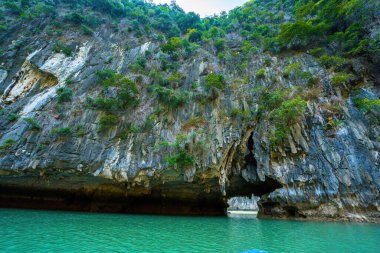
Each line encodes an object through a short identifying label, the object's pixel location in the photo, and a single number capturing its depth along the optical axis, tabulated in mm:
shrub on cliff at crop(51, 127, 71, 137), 16969
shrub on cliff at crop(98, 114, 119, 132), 17719
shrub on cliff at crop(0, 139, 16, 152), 15961
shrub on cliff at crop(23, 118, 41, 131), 16859
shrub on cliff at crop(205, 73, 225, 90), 19656
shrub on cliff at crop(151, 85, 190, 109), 19359
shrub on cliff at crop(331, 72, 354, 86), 19188
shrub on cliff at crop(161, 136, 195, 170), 16172
